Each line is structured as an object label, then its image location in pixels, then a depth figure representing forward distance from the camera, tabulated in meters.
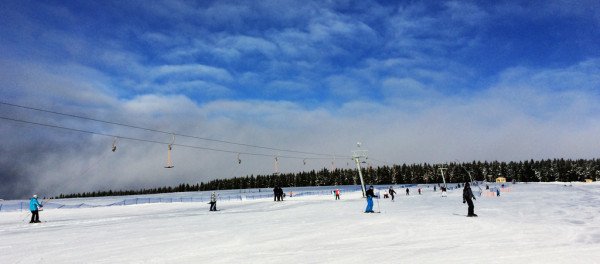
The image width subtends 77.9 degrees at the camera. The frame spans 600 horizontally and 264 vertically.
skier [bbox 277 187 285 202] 49.06
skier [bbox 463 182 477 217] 17.40
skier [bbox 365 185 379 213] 21.48
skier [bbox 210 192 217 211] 33.50
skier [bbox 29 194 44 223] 24.58
